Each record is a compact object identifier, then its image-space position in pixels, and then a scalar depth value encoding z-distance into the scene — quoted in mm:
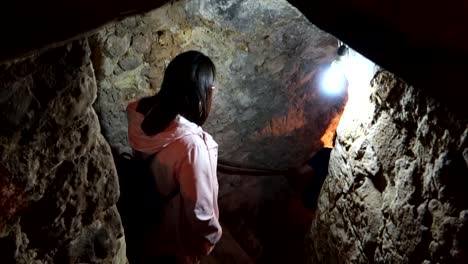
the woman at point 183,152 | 2162
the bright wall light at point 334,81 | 2610
